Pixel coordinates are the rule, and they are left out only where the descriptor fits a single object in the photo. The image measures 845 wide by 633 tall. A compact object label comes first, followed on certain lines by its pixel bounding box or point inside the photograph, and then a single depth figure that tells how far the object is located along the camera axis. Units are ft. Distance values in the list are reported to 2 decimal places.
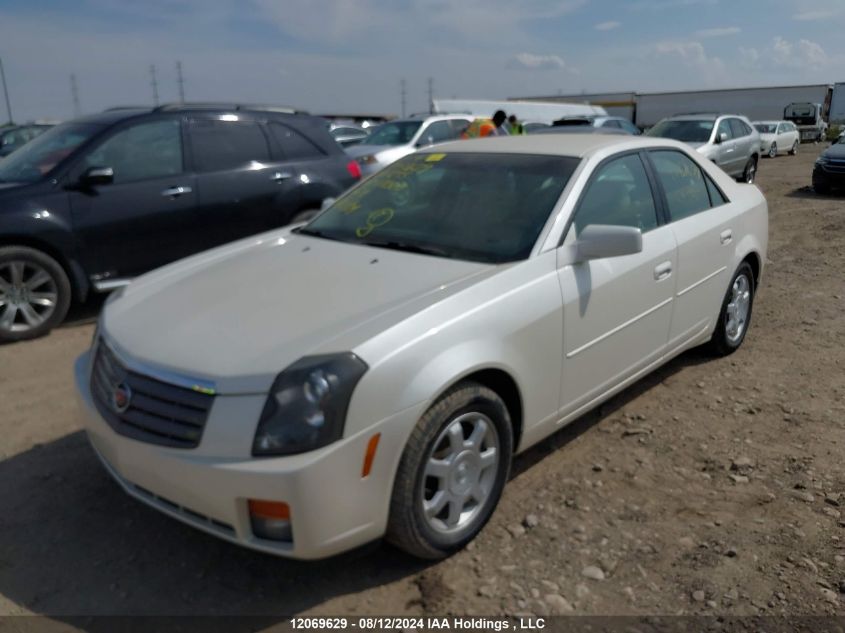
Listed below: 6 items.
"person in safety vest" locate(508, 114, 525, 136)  40.06
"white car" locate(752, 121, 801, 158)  86.22
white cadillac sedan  7.79
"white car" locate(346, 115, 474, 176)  37.70
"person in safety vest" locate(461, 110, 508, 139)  35.65
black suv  18.25
